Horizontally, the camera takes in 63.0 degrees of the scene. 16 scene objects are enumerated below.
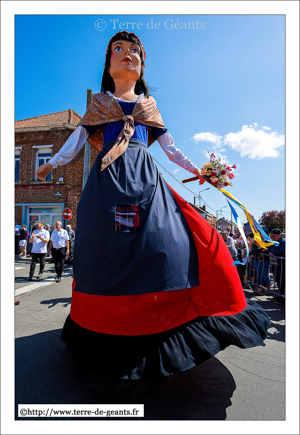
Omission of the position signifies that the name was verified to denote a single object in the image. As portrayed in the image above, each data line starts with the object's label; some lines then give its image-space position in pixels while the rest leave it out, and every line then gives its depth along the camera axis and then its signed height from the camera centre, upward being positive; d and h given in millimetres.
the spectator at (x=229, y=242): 5669 -598
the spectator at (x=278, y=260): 4816 -892
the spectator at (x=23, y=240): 9541 -841
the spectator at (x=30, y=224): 11359 -254
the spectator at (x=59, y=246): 5953 -693
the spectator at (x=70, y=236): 8039 -596
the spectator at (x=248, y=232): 5082 -302
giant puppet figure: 1598 -407
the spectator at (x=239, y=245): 6909 -803
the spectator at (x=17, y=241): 9352 -887
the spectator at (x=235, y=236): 6986 -530
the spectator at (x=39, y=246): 6211 -697
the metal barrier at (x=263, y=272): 4898 -1266
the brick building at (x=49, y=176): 12531 +2456
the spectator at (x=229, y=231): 6475 -384
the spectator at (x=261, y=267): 5441 -1132
